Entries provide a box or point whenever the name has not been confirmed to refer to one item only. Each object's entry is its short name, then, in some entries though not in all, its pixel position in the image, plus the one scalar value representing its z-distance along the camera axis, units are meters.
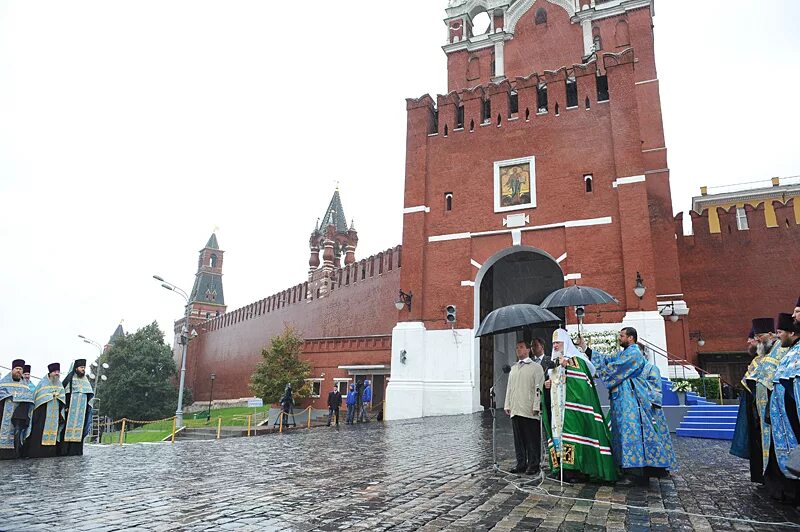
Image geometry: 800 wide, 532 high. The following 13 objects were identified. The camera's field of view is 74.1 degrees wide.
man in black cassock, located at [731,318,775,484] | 4.75
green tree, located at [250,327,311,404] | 23.72
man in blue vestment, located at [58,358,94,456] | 8.71
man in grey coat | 5.52
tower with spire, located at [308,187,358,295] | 37.03
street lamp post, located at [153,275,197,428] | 19.16
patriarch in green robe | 4.93
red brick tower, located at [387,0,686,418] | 15.91
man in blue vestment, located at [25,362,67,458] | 8.42
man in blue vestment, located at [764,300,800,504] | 4.02
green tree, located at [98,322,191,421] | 37.19
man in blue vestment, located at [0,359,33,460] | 8.18
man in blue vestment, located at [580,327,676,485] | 4.90
